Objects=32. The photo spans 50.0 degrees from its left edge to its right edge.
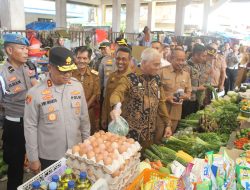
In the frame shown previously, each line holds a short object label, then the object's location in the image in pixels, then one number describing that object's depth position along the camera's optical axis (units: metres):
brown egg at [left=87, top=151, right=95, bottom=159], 1.65
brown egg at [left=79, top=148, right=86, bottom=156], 1.68
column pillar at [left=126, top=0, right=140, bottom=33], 11.05
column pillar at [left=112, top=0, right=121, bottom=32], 13.89
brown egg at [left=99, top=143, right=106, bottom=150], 1.72
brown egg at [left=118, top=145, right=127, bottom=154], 1.73
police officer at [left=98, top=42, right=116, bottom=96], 4.98
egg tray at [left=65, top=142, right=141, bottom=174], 1.57
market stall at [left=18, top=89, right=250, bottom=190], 1.45
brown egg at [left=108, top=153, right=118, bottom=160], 1.64
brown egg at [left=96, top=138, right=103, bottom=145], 1.81
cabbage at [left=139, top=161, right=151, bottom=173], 2.29
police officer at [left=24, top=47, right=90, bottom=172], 2.32
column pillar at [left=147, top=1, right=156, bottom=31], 21.05
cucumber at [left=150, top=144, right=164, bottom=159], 2.88
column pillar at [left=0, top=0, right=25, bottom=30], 5.58
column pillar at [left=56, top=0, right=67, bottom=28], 15.68
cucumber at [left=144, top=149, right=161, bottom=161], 2.87
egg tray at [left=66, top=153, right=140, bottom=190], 1.59
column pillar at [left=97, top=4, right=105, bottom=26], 22.82
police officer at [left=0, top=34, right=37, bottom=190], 2.91
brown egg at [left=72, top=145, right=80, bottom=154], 1.71
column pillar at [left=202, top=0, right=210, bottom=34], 15.55
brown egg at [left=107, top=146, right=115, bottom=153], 1.70
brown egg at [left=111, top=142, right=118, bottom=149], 1.75
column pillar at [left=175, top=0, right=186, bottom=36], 13.59
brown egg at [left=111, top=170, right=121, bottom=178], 1.58
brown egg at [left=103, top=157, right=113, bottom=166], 1.58
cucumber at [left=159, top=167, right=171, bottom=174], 2.29
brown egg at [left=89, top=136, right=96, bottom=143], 1.83
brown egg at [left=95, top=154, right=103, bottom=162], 1.62
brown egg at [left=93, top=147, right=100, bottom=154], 1.68
